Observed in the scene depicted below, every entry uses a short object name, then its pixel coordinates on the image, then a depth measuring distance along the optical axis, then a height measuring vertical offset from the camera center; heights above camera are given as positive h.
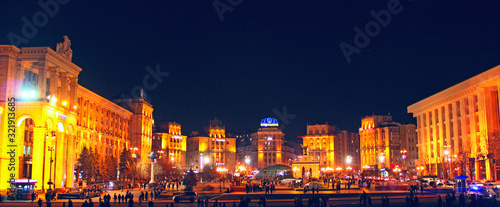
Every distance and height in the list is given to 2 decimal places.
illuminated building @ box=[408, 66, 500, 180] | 72.62 +6.23
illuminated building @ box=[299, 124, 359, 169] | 193.75 +7.09
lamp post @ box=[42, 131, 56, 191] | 56.12 +2.78
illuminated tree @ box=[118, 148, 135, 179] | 96.85 +0.21
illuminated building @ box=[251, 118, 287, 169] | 198.38 +3.81
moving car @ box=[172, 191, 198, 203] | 45.97 -2.85
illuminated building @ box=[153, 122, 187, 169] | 171.50 +7.91
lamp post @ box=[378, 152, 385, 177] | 142.60 +1.90
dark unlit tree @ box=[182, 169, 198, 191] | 74.84 -2.10
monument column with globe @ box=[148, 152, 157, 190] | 70.46 -2.40
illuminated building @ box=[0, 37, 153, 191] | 57.34 +6.49
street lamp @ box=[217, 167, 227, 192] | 134.89 -1.11
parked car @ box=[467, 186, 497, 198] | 45.69 -2.48
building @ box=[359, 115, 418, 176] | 150.50 +6.53
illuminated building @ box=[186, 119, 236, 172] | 196.88 +5.39
